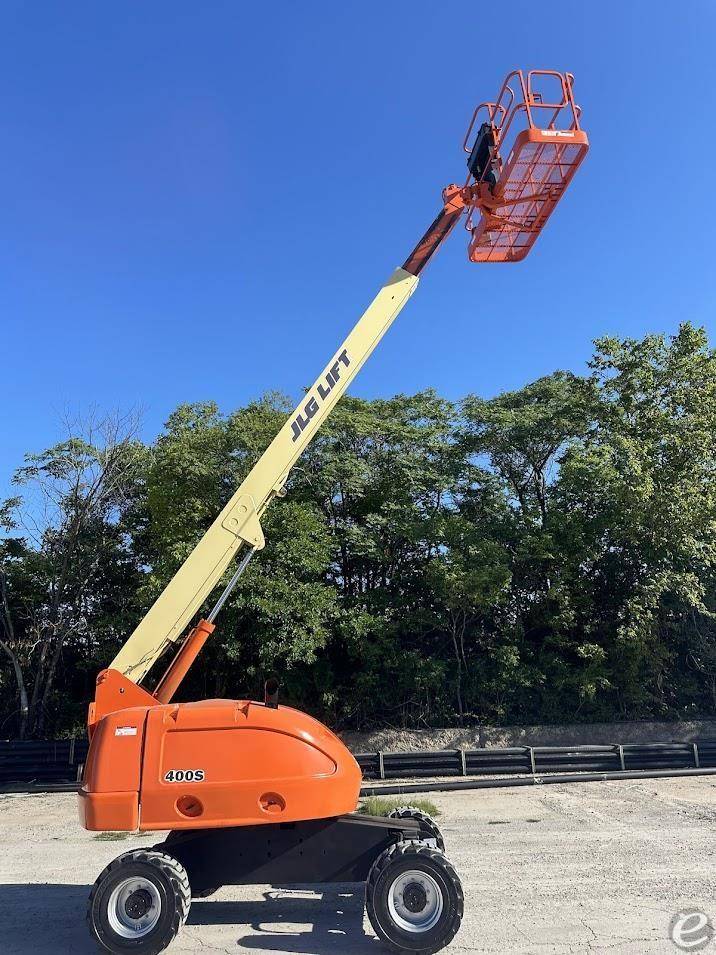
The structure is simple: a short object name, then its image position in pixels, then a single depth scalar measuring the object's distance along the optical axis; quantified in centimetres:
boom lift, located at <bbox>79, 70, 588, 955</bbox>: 503
